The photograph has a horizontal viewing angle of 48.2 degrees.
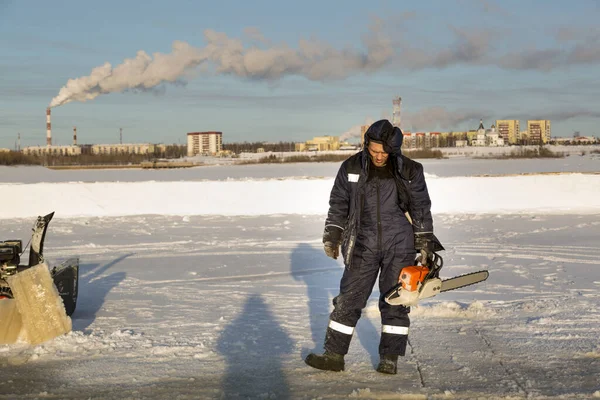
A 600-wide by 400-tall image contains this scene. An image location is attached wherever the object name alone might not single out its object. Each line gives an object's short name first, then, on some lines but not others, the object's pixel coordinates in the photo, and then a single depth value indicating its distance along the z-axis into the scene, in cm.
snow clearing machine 487
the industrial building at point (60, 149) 10855
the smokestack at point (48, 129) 7662
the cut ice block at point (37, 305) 487
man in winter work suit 420
